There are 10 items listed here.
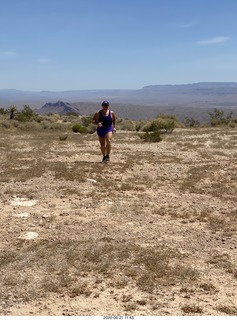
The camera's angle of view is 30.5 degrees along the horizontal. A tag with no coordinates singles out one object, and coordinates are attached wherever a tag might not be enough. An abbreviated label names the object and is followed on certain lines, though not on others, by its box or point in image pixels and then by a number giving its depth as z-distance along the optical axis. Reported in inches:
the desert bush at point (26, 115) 1110.9
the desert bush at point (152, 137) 676.1
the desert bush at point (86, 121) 1071.2
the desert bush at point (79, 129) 873.9
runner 445.7
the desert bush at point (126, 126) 1045.2
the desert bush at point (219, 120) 1163.3
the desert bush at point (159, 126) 872.9
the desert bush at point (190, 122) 1362.2
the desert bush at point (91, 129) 879.3
